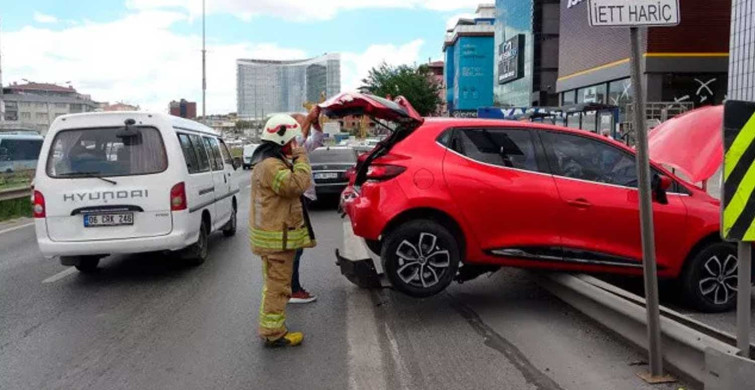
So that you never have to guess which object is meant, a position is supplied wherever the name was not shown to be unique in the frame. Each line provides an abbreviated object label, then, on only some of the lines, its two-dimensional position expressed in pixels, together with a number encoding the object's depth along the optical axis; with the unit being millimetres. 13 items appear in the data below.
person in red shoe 6152
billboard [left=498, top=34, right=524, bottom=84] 59062
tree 59750
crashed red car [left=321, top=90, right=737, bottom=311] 5480
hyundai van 6859
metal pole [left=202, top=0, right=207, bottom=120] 45750
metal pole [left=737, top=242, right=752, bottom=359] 3590
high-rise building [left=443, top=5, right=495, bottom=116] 84312
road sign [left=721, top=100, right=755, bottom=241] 3627
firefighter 4820
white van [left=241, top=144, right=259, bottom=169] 35294
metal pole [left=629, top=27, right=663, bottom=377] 3906
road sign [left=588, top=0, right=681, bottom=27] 3875
